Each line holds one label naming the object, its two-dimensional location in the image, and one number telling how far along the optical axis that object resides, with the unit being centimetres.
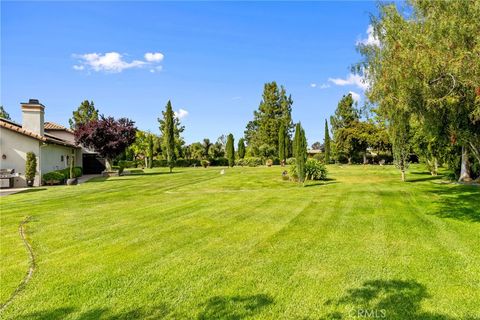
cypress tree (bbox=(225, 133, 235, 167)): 4125
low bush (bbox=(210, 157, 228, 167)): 4861
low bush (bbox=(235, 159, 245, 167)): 4494
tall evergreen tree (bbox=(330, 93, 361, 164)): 4781
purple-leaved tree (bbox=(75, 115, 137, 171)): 2756
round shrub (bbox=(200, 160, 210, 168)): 4539
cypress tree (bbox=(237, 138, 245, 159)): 4766
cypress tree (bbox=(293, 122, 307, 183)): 1831
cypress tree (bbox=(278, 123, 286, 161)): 4319
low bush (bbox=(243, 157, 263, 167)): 4350
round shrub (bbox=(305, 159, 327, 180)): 2123
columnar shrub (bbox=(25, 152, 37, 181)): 1942
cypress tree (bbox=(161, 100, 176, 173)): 3734
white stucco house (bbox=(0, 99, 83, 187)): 1987
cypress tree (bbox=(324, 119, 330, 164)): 4928
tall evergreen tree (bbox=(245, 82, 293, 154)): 5331
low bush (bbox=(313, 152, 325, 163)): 5052
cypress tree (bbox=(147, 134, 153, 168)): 4465
